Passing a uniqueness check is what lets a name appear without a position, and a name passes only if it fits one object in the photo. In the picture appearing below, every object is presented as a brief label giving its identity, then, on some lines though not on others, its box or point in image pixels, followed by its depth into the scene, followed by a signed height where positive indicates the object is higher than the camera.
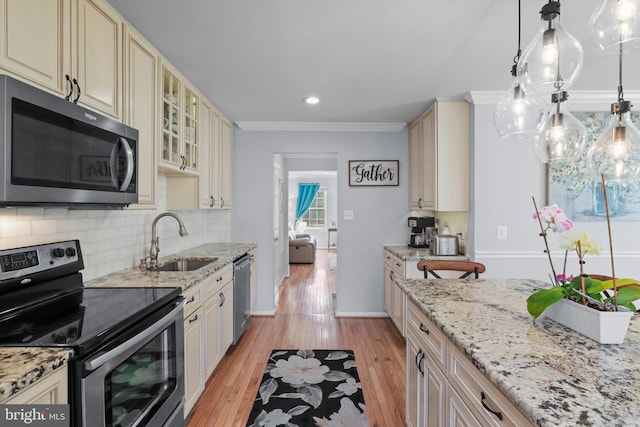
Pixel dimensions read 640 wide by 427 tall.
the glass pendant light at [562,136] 1.54 +0.37
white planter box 1.05 -0.35
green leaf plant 1.13 -0.25
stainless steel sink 2.72 -0.39
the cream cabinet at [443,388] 0.95 -0.62
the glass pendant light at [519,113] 1.49 +0.47
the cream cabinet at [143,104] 1.88 +0.68
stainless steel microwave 1.11 +0.26
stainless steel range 1.11 -0.42
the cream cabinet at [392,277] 3.20 -0.72
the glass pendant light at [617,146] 1.55 +0.33
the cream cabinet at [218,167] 3.22 +0.54
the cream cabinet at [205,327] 2.02 -0.78
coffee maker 3.80 -0.15
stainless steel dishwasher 3.05 -0.76
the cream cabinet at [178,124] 2.34 +0.72
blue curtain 10.09 +0.66
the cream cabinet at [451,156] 3.15 +0.57
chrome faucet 2.38 -0.23
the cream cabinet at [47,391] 0.89 -0.49
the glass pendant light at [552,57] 1.17 +0.57
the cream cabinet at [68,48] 1.18 +0.70
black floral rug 2.15 -1.29
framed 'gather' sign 4.09 +0.55
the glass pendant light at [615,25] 1.02 +0.60
